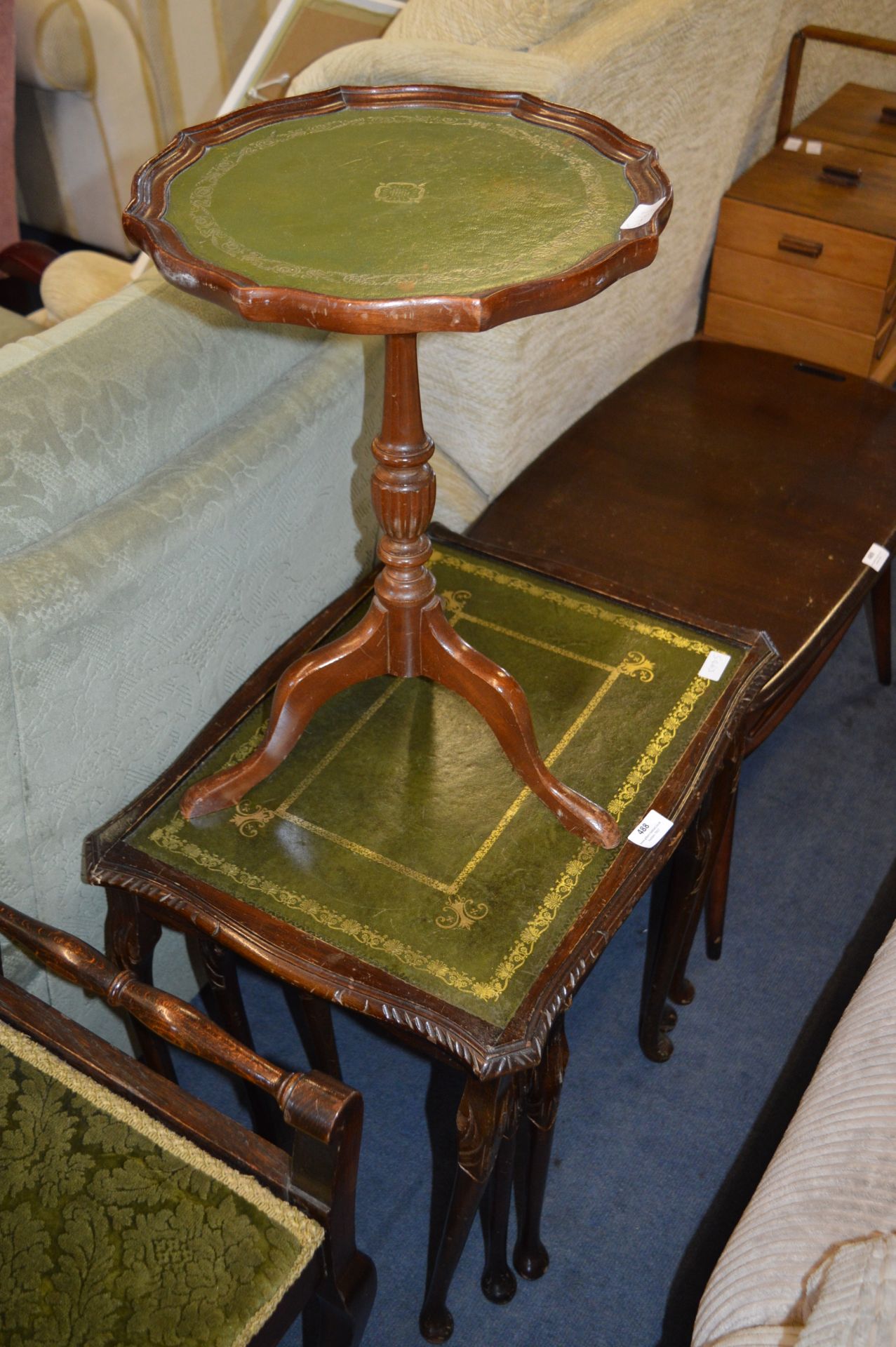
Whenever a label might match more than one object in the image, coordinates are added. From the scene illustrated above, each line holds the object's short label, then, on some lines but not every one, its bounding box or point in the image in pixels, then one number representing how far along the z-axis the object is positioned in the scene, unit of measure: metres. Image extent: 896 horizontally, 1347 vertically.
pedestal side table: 0.91
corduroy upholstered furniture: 0.88
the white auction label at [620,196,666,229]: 1.00
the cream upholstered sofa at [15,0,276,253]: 2.96
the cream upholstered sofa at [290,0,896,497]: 1.60
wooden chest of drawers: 2.25
